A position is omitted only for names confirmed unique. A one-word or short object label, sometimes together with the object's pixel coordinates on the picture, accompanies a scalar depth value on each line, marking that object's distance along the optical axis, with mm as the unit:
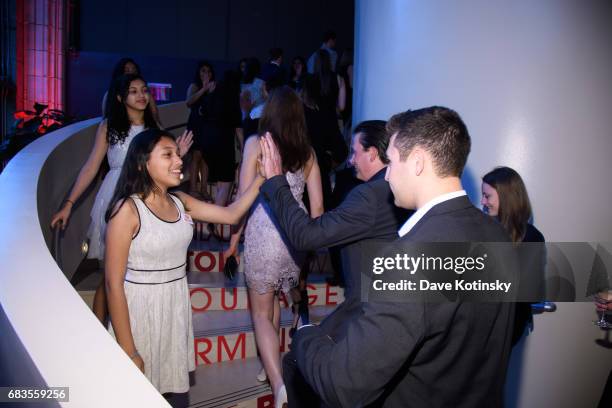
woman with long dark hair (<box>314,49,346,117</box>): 5906
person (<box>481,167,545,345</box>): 2355
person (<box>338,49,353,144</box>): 6926
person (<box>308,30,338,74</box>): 7625
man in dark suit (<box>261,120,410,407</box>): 1847
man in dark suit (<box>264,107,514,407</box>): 1126
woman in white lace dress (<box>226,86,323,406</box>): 2936
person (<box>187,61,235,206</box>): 4941
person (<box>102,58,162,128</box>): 4396
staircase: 3004
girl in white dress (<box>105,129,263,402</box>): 2145
